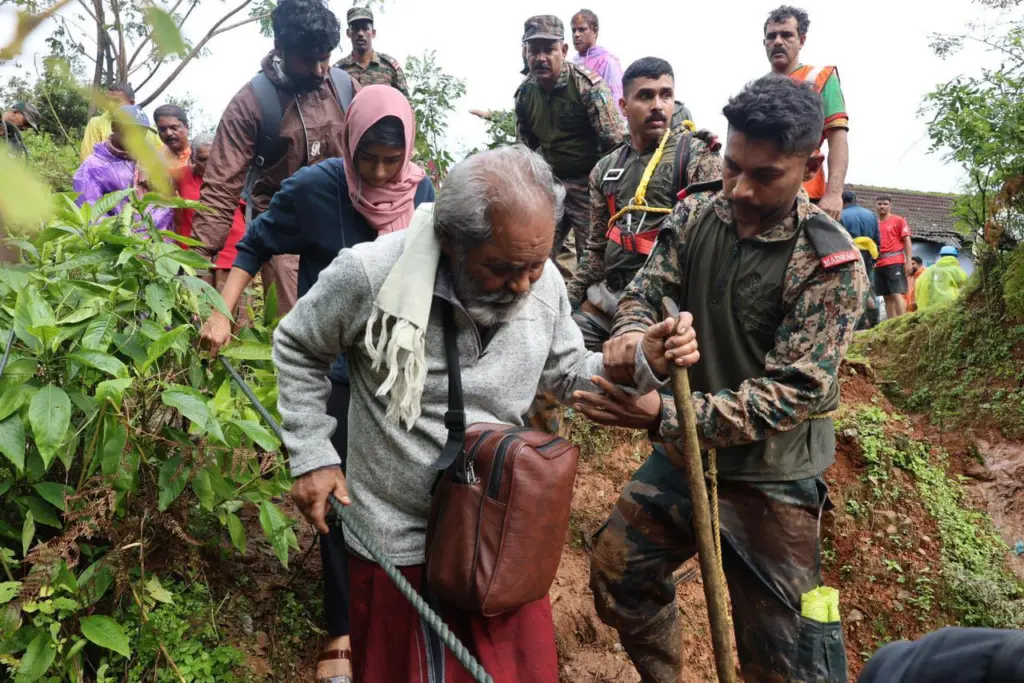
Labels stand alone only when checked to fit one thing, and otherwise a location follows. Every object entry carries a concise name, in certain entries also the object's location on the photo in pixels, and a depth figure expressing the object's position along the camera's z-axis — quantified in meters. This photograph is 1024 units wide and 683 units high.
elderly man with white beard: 1.93
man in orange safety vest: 4.27
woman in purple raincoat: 4.83
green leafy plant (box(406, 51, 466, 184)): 6.91
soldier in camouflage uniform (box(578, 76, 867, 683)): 2.42
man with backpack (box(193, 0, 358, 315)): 3.57
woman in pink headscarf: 2.88
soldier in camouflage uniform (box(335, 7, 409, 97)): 5.71
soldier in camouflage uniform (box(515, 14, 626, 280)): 4.86
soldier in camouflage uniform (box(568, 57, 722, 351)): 3.78
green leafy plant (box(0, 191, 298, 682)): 2.61
